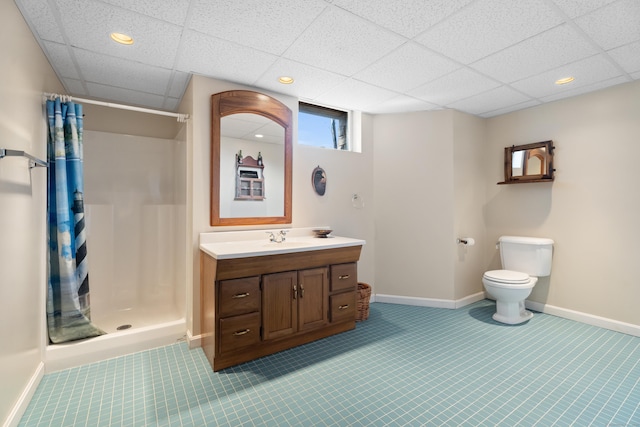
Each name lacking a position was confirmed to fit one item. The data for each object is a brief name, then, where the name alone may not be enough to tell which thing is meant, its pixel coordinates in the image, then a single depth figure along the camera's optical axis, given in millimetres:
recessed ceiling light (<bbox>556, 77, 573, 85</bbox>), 2563
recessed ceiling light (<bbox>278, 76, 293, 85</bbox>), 2503
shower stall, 2936
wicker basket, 2941
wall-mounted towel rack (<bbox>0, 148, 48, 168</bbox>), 1299
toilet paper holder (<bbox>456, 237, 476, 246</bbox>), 3348
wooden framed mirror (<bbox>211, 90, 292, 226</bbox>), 2516
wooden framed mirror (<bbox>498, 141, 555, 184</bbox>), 3111
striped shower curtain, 2135
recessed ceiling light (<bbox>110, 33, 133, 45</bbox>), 1859
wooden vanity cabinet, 2084
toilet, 2838
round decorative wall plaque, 3117
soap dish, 2965
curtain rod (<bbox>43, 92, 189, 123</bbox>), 2113
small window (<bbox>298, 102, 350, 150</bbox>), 3205
